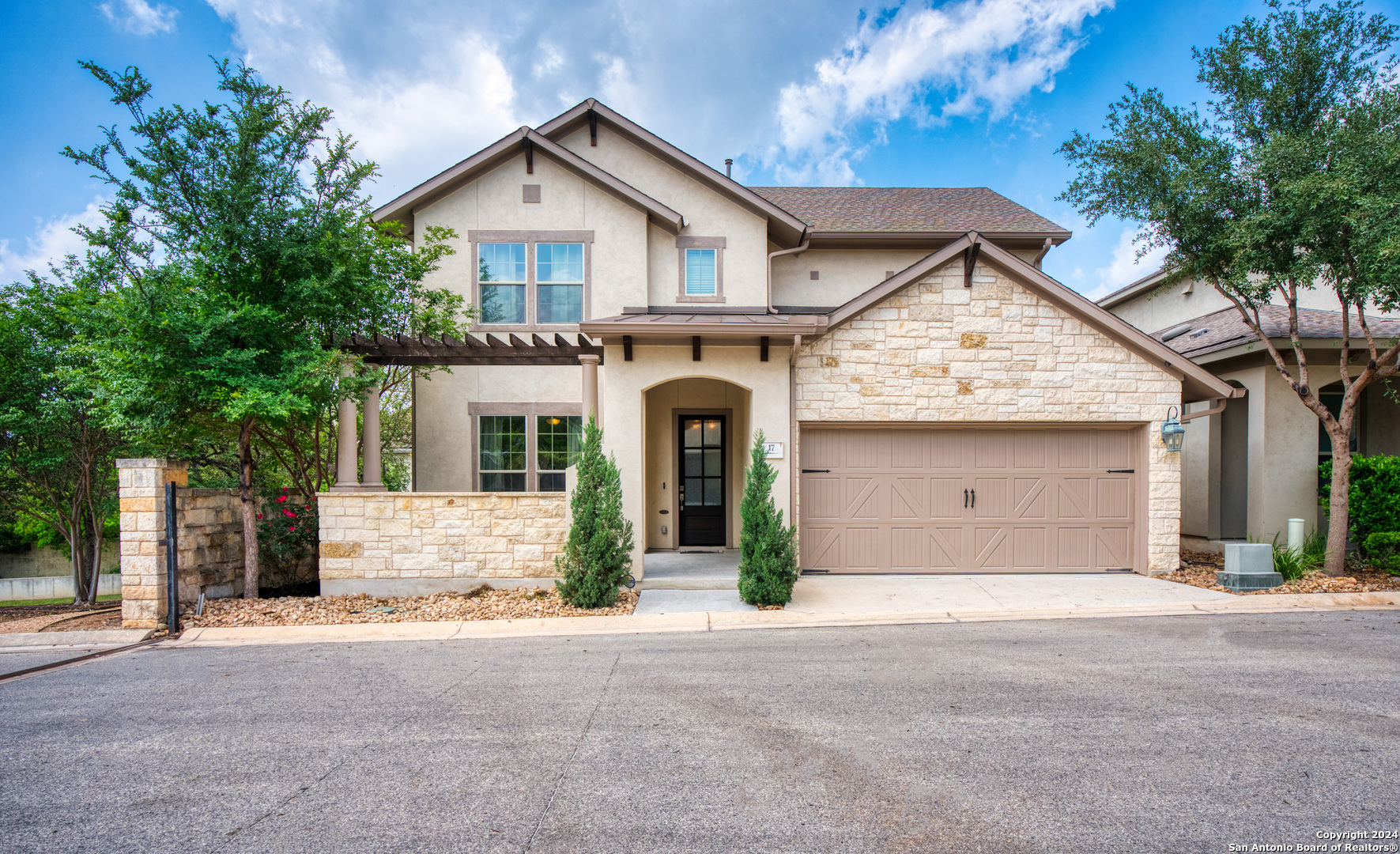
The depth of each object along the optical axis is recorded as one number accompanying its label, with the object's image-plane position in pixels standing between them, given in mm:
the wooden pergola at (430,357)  8836
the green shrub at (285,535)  8930
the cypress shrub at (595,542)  7570
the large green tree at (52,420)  9625
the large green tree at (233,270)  7168
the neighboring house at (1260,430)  10305
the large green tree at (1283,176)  7773
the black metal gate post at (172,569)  7125
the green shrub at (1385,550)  8883
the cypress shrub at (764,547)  7629
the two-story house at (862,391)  8898
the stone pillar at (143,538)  7262
